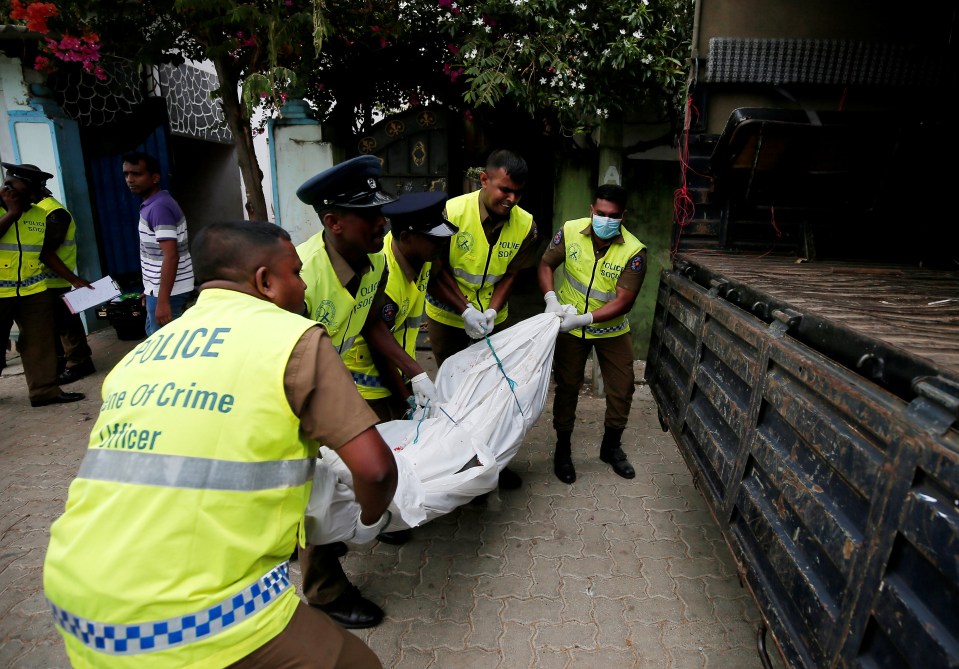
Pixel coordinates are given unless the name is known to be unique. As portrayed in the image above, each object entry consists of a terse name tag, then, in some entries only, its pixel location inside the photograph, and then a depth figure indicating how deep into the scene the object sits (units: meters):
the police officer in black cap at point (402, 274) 2.49
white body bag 1.68
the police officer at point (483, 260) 2.93
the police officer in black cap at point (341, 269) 2.01
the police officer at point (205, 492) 1.04
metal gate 5.05
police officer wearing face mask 3.04
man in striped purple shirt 3.77
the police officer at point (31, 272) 3.99
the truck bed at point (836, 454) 0.96
